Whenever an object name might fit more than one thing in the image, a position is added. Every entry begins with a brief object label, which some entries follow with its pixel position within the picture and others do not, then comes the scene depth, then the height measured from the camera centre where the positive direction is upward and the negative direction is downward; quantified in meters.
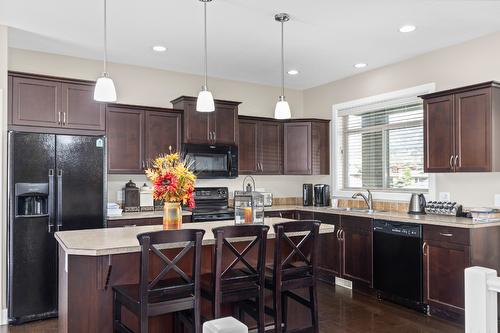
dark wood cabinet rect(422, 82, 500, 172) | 3.76 +0.43
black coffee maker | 5.90 -0.33
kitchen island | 2.51 -0.69
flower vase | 3.01 -0.32
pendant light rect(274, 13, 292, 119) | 3.54 +0.59
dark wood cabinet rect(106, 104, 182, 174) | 4.68 +0.48
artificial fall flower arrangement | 2.95 -0.06
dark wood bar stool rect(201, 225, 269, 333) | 2.46 -0.69
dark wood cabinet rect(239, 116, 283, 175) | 5.69 +0.40
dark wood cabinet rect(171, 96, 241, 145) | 5.09 +0.67
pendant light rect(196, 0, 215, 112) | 3.22 +0.58
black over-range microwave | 5.16 +0.19
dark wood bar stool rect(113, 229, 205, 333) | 2.22 -0.70
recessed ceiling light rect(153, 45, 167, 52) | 4.43 +1.42
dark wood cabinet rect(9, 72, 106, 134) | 3.95 +0.72
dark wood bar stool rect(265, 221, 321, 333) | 2.71 -0.72
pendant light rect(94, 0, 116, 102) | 2.87 +0.60
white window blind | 4.88 +0.34
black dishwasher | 4.02 -0.96
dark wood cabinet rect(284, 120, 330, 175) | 5.91 +0.39
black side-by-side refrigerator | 3.76 -0.32
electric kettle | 4.49 -0.36
